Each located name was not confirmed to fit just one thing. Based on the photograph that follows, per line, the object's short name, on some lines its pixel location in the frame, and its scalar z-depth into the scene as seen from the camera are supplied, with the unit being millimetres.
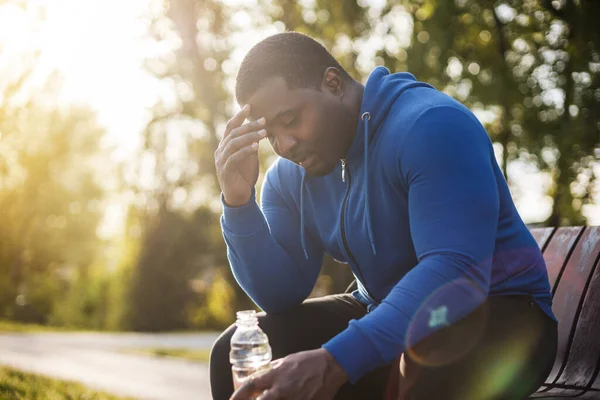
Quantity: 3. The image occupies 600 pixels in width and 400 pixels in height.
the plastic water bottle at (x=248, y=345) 2340
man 1933
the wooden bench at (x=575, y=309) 2709
